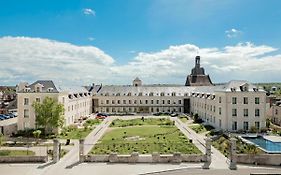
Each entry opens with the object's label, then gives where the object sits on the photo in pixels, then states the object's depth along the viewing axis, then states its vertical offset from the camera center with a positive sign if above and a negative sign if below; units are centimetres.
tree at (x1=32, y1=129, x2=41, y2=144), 2446 -633
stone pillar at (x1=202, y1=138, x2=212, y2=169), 1673 -641
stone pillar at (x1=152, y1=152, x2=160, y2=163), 1706 -655
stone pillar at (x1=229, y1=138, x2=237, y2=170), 1611 -625
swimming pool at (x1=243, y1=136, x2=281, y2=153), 1946 -684
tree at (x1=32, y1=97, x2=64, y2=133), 2601 -363
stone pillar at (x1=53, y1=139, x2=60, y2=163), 1717 -605
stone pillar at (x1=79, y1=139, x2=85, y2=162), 1735 -589
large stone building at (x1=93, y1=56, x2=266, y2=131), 2861 -284
